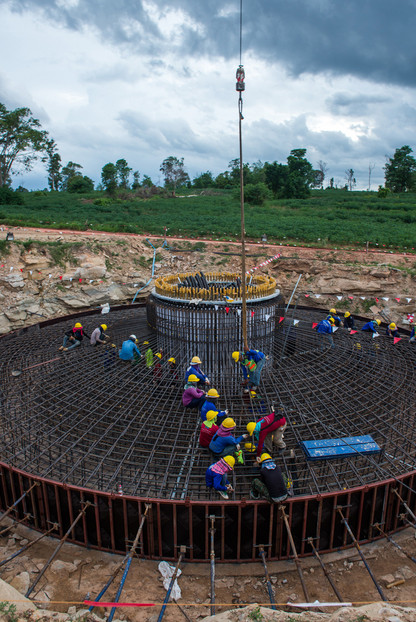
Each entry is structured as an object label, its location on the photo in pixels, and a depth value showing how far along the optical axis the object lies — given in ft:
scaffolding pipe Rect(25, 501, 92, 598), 23.68
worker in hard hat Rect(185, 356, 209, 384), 32.27
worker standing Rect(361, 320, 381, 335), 47.44
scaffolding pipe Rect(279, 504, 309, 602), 19.63
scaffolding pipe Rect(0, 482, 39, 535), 24.73
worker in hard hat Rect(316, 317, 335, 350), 44.40
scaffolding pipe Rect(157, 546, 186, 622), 18.98
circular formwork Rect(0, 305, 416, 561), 24.58
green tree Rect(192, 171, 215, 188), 292.81
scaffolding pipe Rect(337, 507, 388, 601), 22.51
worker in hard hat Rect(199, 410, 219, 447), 26.04
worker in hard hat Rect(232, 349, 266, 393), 33.14
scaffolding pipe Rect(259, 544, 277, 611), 19.86
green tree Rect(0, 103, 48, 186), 152.87
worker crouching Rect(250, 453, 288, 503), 22.94
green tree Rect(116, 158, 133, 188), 254.27
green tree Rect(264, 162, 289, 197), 209.56
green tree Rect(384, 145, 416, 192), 216.54
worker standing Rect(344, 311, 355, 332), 49.06
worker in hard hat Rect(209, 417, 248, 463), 25.09
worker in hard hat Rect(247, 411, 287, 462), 25.53
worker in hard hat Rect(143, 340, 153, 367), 37.83
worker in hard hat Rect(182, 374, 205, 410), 29.96
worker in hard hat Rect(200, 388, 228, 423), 27.09
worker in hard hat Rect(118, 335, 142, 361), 37.83
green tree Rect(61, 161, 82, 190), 288.90
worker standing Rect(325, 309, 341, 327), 47.28
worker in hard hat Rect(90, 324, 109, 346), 41.70
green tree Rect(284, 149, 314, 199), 205.26
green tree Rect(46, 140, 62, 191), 272.31
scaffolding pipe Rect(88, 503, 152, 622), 19.14
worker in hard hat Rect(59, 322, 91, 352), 42.27
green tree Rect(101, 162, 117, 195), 214.69
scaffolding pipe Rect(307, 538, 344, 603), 23.87
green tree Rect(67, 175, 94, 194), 243.81
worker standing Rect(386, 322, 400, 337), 46.29
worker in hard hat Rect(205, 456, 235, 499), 23.81
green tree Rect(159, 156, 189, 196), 272.51
